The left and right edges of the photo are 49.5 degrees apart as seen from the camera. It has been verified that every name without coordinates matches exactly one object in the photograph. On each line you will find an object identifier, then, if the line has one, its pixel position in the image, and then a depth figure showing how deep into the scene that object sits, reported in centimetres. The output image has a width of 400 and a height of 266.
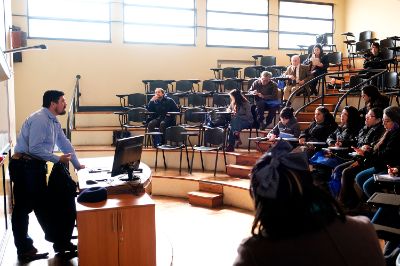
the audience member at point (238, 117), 728
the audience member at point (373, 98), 512
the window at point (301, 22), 1173
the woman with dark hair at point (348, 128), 510
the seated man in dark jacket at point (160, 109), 812
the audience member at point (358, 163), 468
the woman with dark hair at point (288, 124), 618
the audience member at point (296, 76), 795
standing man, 360
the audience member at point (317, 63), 822
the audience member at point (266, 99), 758
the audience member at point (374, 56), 737
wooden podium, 296
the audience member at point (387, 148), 432
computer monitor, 346
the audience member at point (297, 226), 104
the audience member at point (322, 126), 568
